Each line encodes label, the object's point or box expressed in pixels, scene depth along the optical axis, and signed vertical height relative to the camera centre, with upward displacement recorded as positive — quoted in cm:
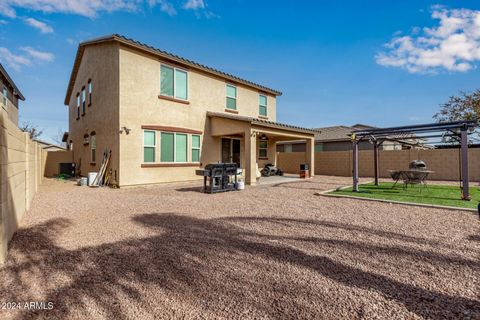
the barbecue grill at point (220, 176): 1038 -65
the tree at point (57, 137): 5675 +549
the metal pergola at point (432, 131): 833 +119
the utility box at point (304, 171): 1645 -67
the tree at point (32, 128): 4128 +562
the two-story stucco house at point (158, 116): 1168 +241
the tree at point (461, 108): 2383 +544
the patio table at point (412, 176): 991 -62
